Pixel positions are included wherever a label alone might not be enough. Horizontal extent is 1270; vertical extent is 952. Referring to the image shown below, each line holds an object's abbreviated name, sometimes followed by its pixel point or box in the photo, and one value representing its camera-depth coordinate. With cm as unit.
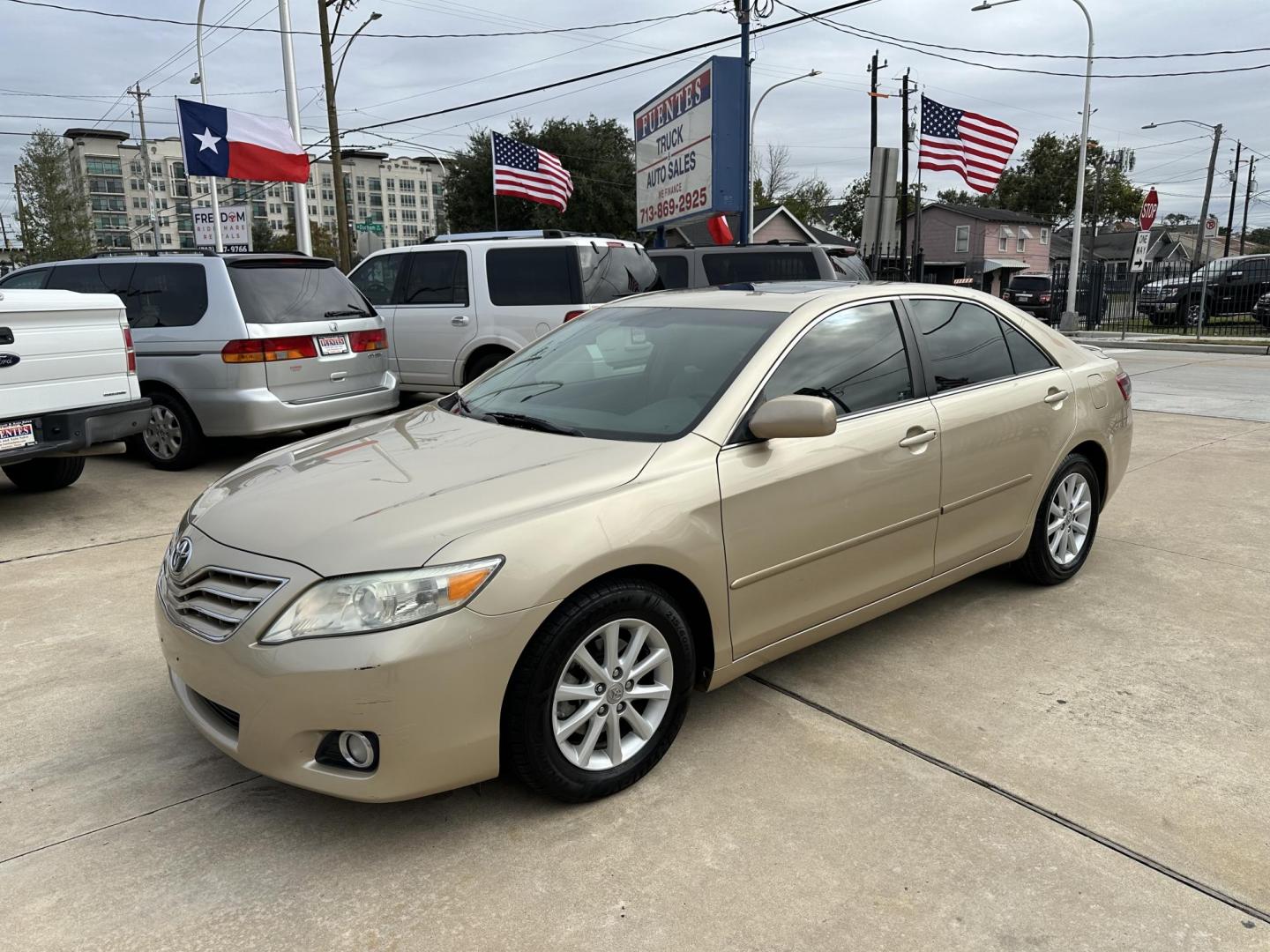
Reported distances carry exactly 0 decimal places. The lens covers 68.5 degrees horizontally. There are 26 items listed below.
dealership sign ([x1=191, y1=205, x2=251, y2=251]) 1872
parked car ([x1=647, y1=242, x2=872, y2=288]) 1028
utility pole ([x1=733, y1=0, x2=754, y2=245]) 1179
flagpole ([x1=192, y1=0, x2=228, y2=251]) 1993
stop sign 2248
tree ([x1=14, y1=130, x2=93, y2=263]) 4994
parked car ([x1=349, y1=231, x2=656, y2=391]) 874
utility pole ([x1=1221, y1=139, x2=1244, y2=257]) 5646
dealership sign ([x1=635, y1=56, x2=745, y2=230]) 1162
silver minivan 703
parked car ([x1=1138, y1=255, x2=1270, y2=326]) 2194
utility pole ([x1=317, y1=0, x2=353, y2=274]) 1977
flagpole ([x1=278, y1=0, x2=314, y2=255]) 1580
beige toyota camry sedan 244
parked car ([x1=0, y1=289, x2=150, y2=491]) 539
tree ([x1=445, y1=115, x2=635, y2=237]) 4631
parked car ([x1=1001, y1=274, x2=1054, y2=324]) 3080
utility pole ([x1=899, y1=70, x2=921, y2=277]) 2842
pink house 5853
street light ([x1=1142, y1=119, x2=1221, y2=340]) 4541
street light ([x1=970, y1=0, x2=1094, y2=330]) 2302
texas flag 1368
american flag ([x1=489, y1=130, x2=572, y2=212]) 1716
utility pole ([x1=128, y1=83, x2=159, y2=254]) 4875
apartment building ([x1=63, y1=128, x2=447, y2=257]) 12369
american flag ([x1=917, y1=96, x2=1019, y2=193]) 1681
